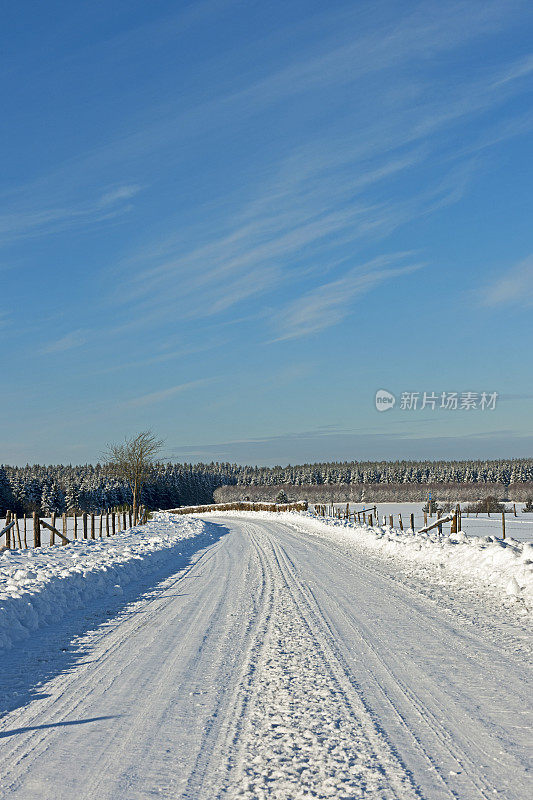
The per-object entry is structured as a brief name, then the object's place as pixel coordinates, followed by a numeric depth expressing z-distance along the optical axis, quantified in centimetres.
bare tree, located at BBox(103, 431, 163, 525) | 6006
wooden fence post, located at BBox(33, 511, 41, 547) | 2342
